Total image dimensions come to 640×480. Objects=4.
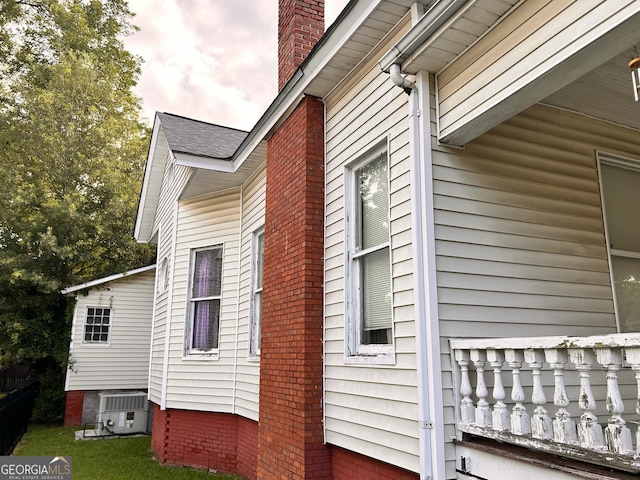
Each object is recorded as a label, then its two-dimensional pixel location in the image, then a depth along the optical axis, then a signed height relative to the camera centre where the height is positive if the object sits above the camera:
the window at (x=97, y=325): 14.65 +0.63
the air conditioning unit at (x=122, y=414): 12.51 -1.71
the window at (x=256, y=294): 7.48 +0.81
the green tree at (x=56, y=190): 14.73 +5.27
